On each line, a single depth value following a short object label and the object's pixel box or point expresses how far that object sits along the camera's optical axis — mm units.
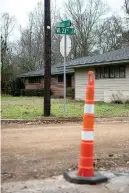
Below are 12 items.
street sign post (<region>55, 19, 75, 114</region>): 13945
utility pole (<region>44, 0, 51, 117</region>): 14688
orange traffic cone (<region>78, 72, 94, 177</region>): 5590
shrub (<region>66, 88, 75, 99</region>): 35138
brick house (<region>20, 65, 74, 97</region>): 40281
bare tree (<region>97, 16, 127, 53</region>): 56044
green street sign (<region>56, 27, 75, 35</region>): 13945
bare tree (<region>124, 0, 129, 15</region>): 56669
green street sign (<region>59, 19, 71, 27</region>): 14000
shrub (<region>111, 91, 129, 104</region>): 25594
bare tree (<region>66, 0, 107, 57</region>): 56844
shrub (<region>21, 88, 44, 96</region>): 41897
